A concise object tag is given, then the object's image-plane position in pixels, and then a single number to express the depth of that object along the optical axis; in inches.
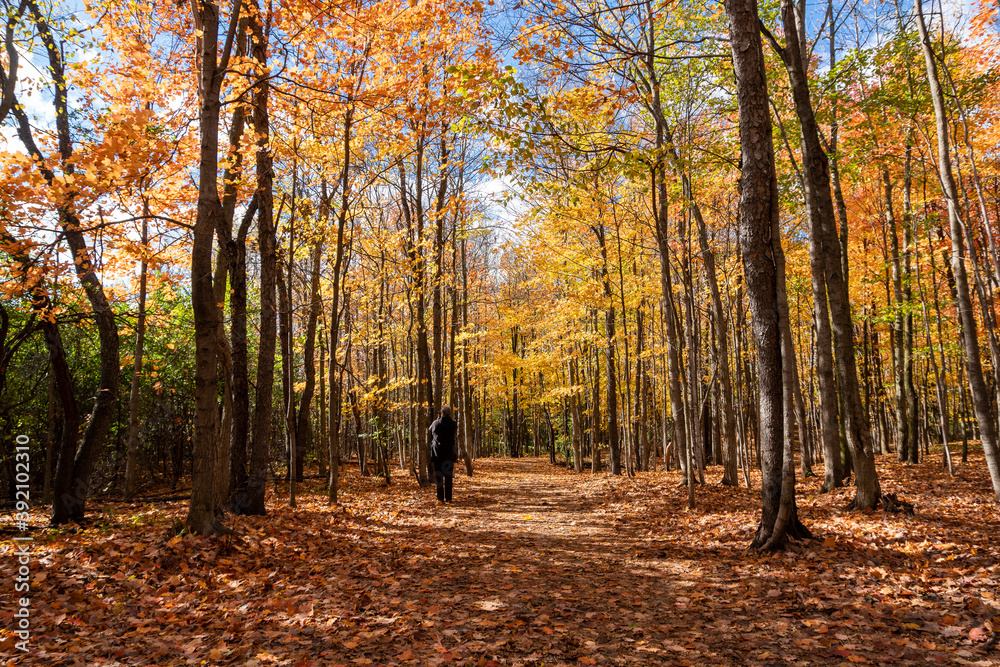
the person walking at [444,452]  421.4
